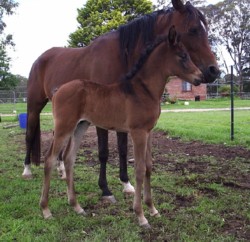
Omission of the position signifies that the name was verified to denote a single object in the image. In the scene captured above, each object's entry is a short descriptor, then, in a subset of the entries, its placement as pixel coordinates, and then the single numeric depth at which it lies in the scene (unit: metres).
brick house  34.50
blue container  12.59
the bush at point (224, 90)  34.93
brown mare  3.95
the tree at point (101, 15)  25.85
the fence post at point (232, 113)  8.45
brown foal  3.36
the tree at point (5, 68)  29.95
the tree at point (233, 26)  44.66
